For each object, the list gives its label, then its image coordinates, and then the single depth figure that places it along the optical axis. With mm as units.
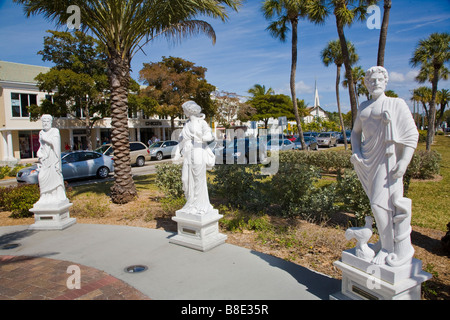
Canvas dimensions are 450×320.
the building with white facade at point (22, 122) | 25234
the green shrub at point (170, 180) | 8641
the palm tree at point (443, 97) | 38531
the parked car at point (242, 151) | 16800
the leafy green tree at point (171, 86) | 29203
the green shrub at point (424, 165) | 11678
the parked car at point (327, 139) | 34438
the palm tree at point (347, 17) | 11703
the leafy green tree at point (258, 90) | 50938
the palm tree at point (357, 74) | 34012
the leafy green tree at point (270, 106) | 44219
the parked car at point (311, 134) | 36206
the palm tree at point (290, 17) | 16281
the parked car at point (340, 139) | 41900
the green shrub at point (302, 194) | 6957
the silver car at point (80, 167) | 13359
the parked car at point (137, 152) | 20078
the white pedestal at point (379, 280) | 2988
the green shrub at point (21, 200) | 7832
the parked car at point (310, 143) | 30031
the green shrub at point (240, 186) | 7688
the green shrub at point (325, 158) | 13669
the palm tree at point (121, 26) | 8648
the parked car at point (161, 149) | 24047
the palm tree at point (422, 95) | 40906
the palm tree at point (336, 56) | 26766
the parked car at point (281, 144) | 24514
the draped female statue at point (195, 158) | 5402
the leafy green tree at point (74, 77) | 21983
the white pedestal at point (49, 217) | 6711
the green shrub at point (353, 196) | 6441
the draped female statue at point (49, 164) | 6719
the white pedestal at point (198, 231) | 5266
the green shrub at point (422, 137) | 33991
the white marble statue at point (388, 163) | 3082
